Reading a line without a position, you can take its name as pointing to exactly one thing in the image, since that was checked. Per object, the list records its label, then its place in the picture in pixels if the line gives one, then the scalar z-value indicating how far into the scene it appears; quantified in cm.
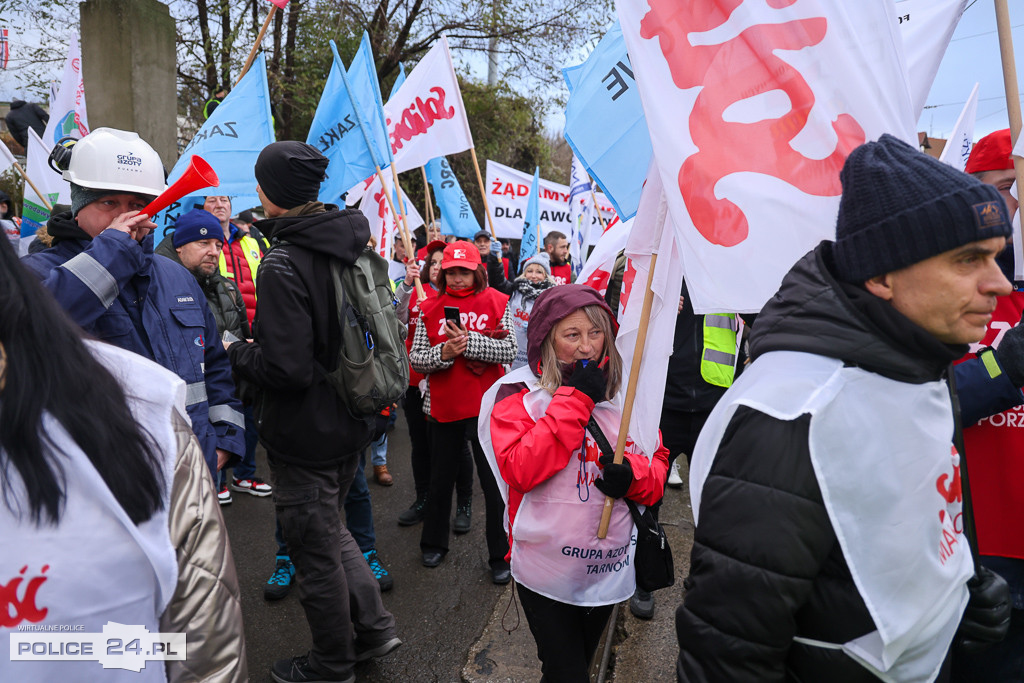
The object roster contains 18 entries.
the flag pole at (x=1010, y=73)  211
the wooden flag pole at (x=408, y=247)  462
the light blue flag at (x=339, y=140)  521
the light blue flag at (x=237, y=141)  455
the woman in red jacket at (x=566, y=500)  224
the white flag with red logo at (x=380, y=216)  699
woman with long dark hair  107
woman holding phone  414
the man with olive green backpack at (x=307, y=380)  272
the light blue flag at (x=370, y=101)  528
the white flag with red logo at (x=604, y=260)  368
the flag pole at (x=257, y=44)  445
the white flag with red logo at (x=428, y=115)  601
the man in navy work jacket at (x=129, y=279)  220
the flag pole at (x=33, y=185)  498
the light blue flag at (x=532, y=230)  818
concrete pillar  601
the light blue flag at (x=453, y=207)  786
